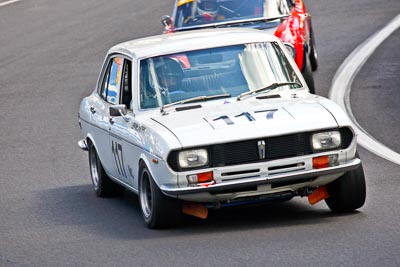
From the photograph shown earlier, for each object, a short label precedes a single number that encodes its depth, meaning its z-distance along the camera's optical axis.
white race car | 18.28
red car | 32.59
